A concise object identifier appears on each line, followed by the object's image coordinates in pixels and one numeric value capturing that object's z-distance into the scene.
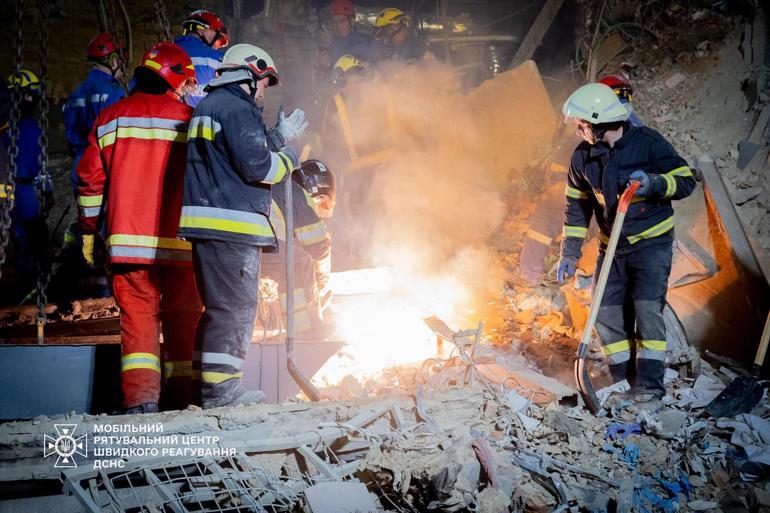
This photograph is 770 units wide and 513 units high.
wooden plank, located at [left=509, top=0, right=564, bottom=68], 9.25
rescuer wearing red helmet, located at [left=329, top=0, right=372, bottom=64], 9.54
